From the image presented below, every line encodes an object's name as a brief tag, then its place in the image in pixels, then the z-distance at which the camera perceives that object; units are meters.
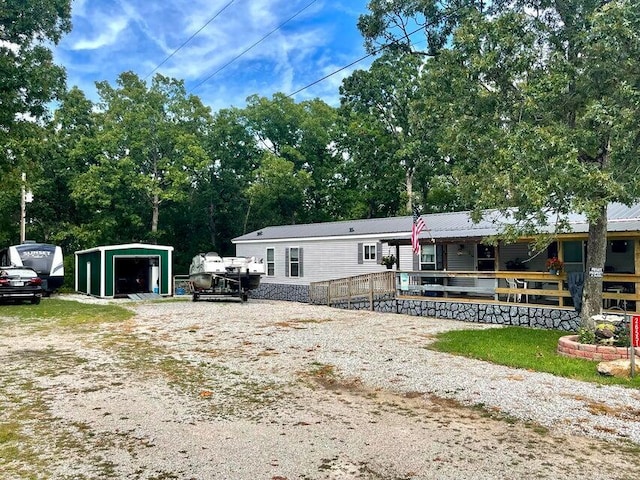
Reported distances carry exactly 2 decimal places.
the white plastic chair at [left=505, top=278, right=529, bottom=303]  12.01
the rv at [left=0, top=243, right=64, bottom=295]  21.17
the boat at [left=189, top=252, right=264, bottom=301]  17.88
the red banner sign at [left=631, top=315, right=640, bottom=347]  6.34
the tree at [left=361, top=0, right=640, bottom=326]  7.06
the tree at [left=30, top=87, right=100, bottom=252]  27.55
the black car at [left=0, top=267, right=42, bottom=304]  16.45
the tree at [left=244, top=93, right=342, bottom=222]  32.41
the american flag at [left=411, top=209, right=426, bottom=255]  13.77
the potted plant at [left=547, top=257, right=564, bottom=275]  10.67
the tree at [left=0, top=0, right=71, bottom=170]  12.08
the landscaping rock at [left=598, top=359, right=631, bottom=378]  6.39
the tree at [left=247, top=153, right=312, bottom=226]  29.95
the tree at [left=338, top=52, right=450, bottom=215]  28.30
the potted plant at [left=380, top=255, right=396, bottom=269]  16.22
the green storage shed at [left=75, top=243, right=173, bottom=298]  20.92
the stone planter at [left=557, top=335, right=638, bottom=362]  7.09
